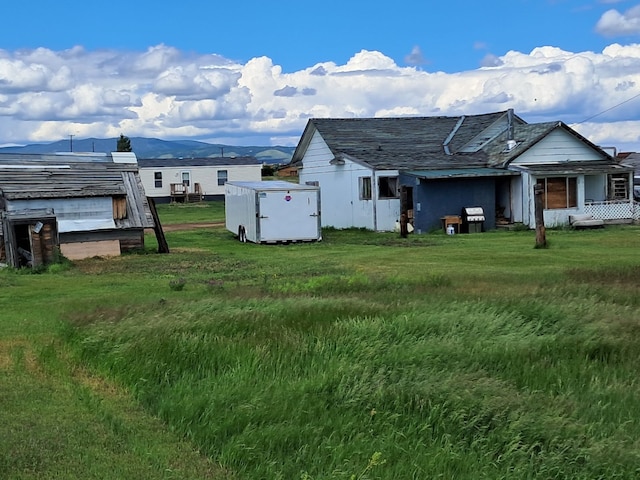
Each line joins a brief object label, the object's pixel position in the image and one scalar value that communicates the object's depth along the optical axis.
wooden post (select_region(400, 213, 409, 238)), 27.95
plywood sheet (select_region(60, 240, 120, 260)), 23.14
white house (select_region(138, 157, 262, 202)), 58.22
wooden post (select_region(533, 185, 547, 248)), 22.88
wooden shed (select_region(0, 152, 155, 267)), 22.95
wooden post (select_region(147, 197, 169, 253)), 24.22
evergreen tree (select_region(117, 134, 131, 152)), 74.31
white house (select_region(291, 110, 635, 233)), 31.17
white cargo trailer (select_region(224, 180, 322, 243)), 26.67
